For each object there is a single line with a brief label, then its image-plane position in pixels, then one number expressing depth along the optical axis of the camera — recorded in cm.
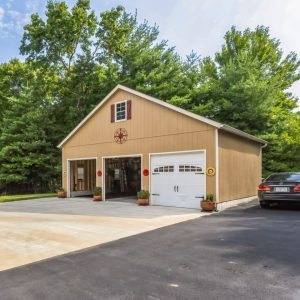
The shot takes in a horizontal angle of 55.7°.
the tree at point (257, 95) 1861
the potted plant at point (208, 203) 998
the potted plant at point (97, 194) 1420
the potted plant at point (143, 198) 1198
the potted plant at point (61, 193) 1622
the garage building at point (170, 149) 1061
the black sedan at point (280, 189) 935
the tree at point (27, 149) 2075
